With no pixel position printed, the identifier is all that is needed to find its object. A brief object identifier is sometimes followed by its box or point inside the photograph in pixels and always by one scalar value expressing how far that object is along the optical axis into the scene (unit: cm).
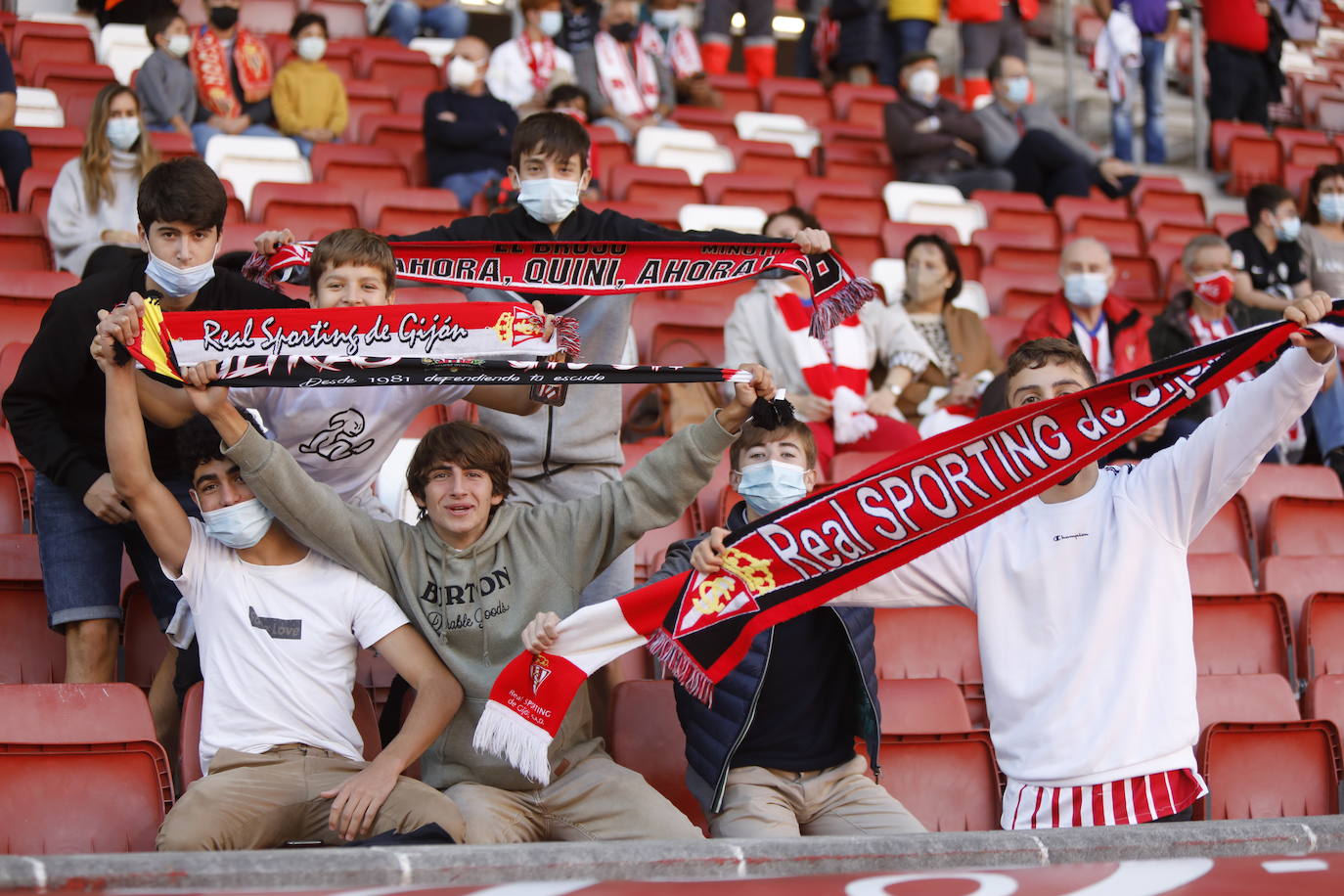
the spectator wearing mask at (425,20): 2152
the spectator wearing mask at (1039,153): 1966
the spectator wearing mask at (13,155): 1476
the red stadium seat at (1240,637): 956
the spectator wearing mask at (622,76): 1955
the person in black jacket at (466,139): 1642
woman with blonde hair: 1273
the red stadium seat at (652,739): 768
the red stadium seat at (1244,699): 876
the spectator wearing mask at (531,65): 1847
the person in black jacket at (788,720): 712
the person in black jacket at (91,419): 750
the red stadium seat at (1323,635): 965
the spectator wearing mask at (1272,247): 1532
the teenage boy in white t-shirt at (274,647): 667
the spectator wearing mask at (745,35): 2223
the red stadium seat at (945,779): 784
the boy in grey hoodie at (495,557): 690
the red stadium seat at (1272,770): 811
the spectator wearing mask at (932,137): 1919
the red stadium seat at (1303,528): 1135
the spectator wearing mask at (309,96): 1748
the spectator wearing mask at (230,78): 1705
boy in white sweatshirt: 576
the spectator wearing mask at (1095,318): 1298
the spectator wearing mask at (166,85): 1637
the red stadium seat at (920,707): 820
